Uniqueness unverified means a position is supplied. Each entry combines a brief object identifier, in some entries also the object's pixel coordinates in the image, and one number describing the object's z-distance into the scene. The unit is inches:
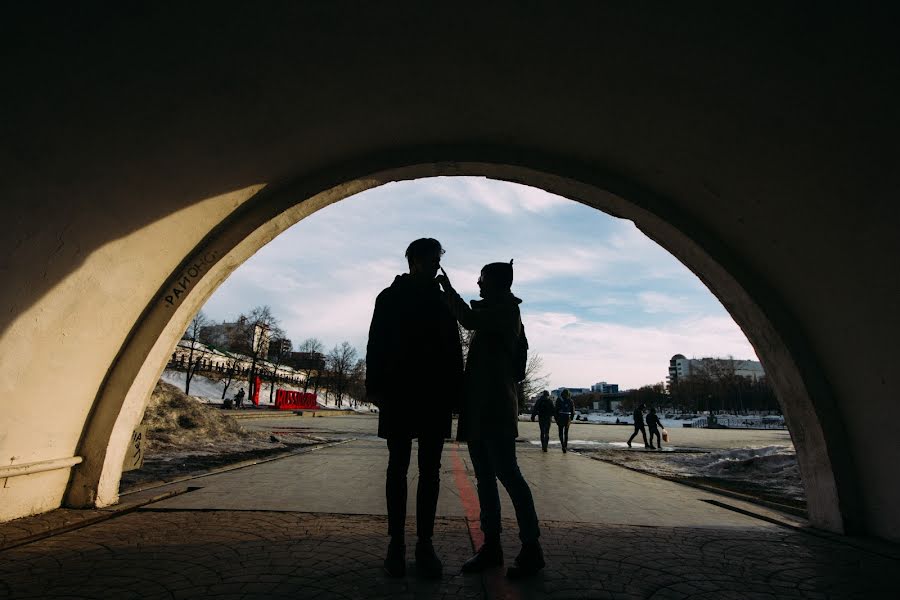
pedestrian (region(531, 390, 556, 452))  473.7
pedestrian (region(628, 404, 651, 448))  610.8
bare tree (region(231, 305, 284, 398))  2122.3
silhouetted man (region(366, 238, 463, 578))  106.9
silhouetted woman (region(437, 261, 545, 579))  107.1
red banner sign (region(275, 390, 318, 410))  1744.6
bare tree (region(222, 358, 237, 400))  2541.8
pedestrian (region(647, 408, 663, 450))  584.1
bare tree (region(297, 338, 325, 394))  3061.0
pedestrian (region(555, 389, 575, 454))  493.4
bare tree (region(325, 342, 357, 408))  3180.1
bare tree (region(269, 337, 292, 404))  2571.4
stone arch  157.2
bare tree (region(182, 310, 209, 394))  1923.6
